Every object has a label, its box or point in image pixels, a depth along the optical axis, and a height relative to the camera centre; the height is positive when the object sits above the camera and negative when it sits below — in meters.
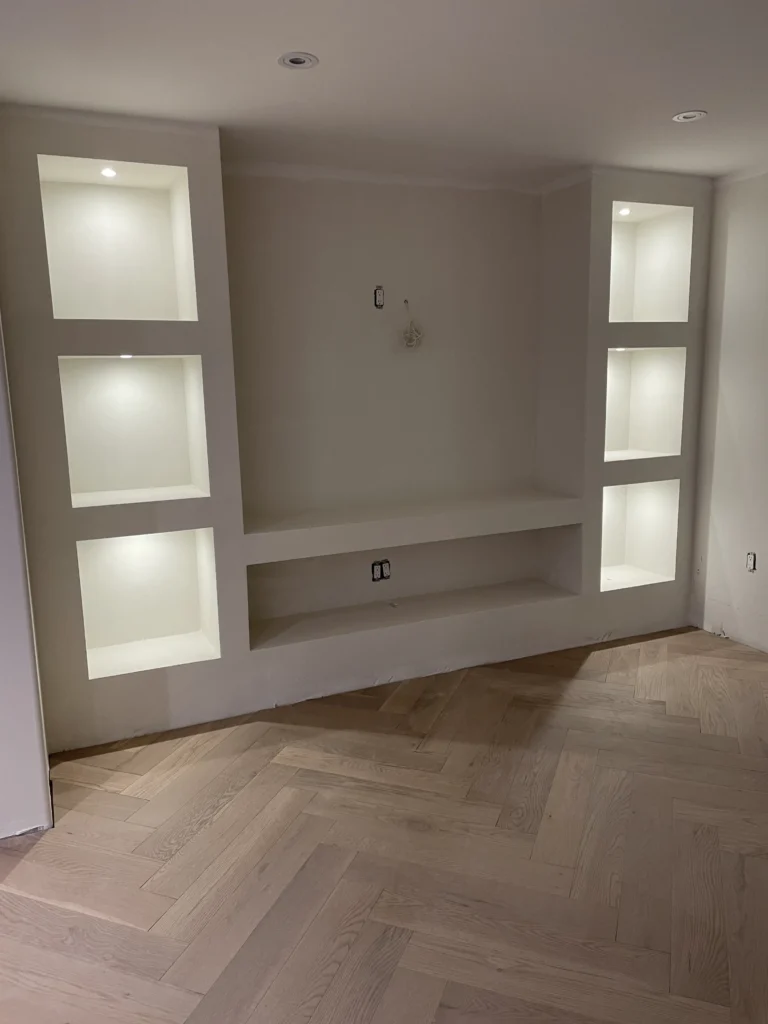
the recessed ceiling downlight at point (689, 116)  2.75 +0.97
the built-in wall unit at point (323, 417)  2.83 -0.17
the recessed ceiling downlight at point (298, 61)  2.16 +0.96
